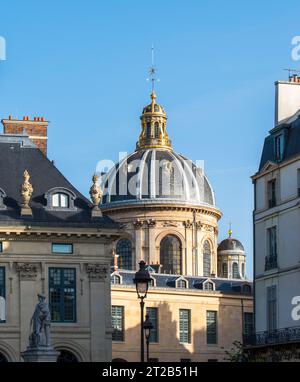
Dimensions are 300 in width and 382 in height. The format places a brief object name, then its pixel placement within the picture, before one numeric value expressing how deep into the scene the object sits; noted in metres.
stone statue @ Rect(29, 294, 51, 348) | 44.21
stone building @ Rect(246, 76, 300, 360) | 52.88
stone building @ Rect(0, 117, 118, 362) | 57.12
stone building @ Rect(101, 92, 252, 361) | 98.81
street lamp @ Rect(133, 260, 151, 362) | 31.50
